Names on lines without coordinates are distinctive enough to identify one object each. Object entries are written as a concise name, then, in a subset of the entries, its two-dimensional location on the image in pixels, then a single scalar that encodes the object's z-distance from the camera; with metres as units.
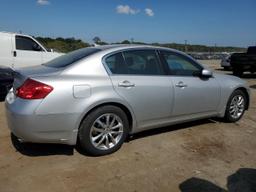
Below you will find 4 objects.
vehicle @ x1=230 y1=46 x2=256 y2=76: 10.36
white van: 7.12
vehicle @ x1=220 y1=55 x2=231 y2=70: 13.22
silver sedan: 2.57
